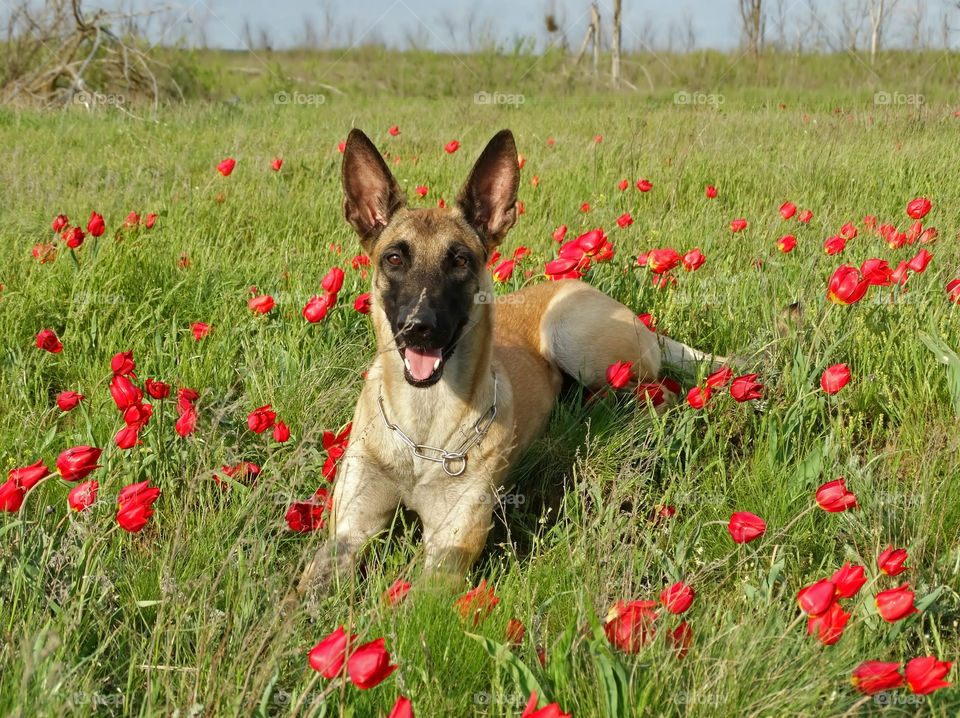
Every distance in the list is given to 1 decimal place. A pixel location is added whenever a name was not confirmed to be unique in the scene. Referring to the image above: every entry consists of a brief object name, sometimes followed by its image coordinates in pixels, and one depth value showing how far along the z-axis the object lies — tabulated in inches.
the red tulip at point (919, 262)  126.3
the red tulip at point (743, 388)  103.4
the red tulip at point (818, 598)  63.6
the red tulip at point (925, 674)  59.1
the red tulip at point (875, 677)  58.5
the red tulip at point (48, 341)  111.0
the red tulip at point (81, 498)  75.1
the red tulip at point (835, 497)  78.2
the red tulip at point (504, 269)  155.9
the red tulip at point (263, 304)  133.1
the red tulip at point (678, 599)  68.6
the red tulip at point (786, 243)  154.8
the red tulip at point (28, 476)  71.6
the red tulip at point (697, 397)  105.8
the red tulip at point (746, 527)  74.7
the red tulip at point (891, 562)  69.9
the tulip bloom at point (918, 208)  149.2
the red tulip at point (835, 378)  100.0
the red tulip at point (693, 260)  138.8
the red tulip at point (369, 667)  52.1
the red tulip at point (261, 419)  101.7
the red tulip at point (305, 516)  95.0
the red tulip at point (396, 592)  77.5
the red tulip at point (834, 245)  140.9
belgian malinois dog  113.8
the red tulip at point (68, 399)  96.3
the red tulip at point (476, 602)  78.9
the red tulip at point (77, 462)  72.0
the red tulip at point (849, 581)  64.8
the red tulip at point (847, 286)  109.3
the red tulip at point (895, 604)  64.4
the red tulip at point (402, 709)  50.8
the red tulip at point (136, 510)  70.5
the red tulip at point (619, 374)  117.1
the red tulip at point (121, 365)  95.1
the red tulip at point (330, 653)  55.2
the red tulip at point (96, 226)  145.1
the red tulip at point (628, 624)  66.2
